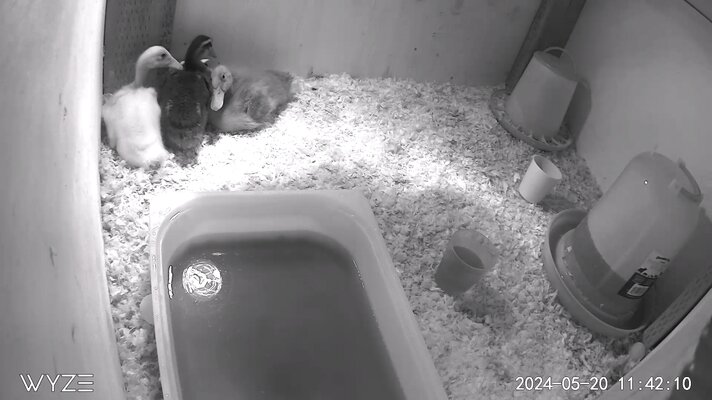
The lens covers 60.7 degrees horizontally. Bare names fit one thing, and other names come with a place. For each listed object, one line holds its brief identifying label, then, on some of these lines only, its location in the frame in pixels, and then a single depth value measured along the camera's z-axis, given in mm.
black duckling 1641
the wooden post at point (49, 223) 517
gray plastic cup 1501
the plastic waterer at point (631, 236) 1454
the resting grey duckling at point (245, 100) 1779
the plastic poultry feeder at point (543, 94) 2021
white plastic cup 1831
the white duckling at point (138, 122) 1565
